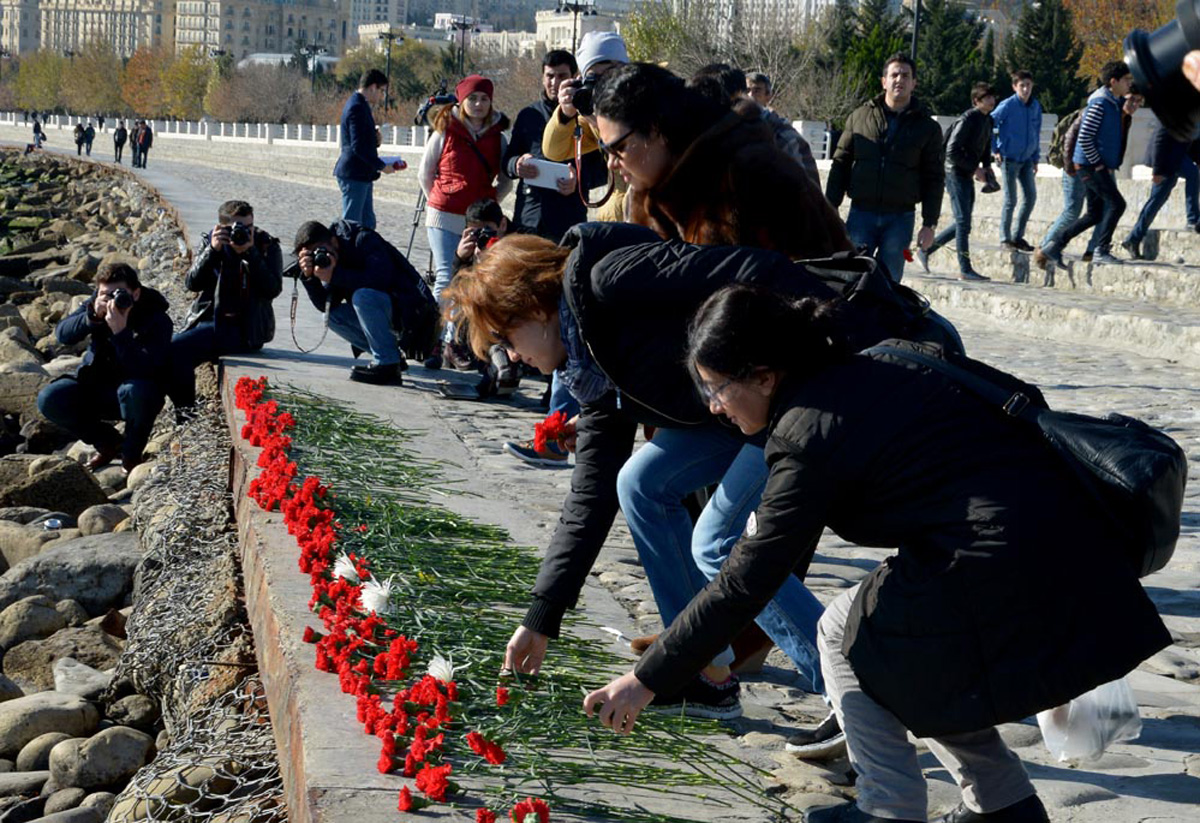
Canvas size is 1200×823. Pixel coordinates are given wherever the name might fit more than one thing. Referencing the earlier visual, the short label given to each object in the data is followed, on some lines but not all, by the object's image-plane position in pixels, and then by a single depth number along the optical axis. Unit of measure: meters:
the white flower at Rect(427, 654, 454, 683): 3.81
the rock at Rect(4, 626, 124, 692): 6.73
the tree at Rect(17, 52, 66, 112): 141.25
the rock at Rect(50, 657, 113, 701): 6.18
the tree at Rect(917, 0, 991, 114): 45.25
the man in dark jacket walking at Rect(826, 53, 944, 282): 9.63
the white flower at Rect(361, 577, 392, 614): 4.36
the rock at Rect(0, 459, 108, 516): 9.42
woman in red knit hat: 9.57
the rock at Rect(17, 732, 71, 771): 5.63
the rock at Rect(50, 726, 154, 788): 5.34
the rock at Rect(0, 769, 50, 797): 5.39
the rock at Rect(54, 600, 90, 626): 7.32
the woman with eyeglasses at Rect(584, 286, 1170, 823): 2.71
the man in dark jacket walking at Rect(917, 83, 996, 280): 14.31
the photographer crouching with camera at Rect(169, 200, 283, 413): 9.37
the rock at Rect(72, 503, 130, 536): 8.77
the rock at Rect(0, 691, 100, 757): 5.79
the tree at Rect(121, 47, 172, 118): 123.38
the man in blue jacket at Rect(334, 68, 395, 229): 12.13
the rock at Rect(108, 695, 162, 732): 5.88
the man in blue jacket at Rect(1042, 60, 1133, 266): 13.16
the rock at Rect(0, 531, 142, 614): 7.53
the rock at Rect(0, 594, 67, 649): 7.18
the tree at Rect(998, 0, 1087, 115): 44.66
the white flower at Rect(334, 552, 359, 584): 4.64
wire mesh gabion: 4.32
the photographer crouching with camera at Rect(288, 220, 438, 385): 9.01
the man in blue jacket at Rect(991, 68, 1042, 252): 15.14
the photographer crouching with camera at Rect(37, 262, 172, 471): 8.83
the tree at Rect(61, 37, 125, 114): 131.25
